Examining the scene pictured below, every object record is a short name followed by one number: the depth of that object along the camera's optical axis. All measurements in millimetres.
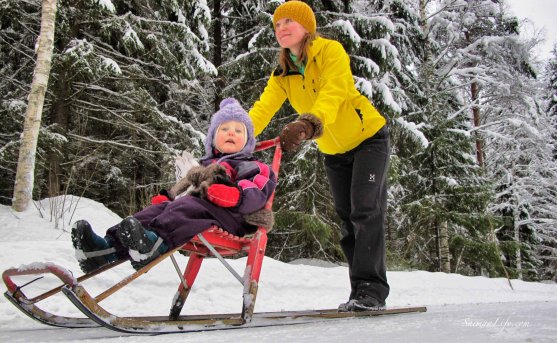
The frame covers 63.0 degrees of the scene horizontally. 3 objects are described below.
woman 2764
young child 1939
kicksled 1757
